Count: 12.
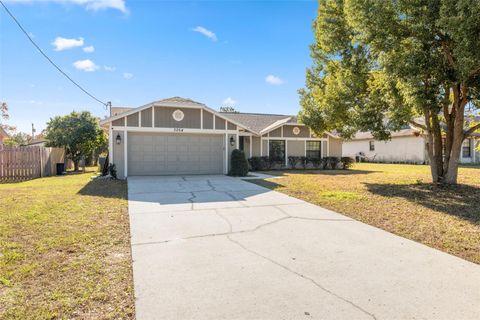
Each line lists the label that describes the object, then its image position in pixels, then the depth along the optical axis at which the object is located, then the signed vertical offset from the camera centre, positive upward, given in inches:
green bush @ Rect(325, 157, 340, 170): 826.2 -16.7
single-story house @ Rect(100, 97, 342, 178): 541.6 +35.9
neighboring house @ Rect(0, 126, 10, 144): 1096.2 +95.3
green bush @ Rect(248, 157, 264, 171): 754.8 -16.1
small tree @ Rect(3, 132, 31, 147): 1188.2 +112.1
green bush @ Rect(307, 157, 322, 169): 819.4 -13.6
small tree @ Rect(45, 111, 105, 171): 782.5 +67.0
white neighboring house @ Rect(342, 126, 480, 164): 1038.4 +22.1
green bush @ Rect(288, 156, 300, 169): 807.1 -12.6
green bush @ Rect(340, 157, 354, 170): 833.5 -17.3
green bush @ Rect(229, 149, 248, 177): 573.6 -14.1
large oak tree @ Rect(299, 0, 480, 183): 281.0 +99.7
